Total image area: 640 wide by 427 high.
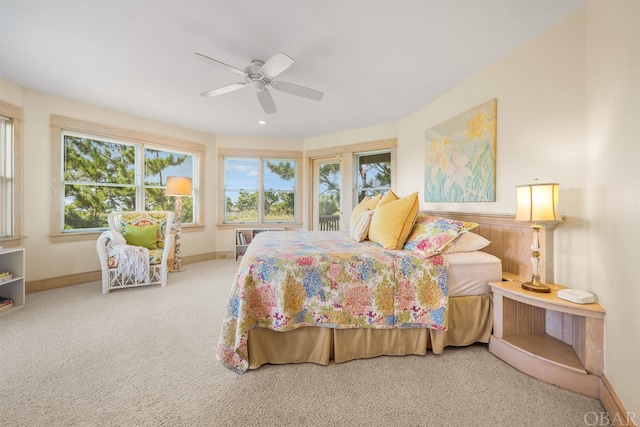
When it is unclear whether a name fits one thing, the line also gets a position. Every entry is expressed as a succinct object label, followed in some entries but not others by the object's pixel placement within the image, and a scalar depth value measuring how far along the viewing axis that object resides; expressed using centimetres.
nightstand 143
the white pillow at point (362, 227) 258
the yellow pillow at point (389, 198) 276
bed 168
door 509
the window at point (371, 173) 453
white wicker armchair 316
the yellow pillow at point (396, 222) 219
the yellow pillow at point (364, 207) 316
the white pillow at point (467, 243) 207
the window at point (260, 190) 531
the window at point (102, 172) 347
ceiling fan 210
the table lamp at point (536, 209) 165
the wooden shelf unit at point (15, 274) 271
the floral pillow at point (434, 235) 196
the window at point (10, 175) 302
